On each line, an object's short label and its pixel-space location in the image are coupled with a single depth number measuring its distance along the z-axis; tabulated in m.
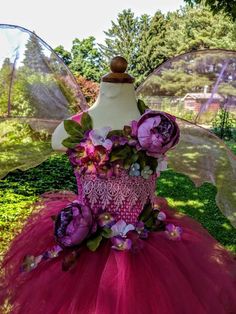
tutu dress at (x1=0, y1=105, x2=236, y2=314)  1.07
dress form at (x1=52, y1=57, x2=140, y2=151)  1.24
